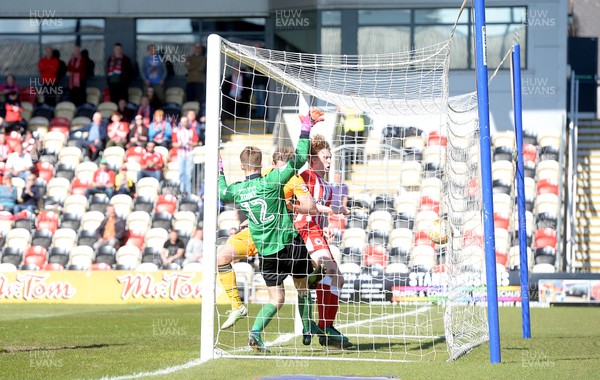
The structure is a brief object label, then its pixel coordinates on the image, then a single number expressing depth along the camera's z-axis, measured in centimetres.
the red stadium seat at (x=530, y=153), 2334
